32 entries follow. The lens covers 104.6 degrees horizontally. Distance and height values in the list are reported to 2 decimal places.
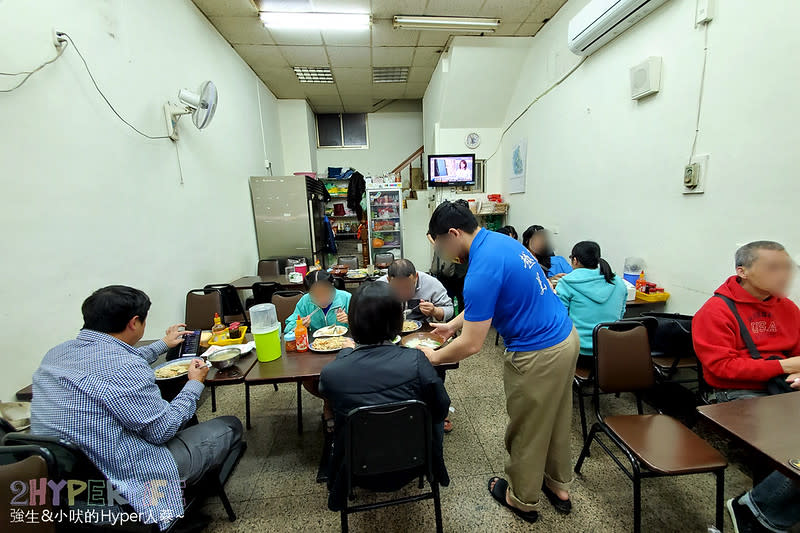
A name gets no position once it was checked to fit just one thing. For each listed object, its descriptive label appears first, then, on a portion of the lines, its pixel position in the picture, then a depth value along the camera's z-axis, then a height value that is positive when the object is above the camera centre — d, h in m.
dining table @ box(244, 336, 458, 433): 1.51 -0.77
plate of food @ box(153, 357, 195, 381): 1.59 -0.78
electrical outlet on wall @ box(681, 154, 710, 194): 2.20 +0.21
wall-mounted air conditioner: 2.53 +1.62
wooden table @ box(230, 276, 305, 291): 3.65 -0.79
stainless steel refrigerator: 4.81 +0.04
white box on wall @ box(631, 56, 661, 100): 2.47 +1.04
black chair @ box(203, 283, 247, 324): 3.23 -0.89
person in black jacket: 1.19 -0.61
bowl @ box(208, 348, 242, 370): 1.58 -0.72
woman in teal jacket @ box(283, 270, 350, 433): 2.15 -0.66
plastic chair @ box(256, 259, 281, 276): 4.68 -0.74
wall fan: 2.79 +1.05
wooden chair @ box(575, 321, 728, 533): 1.34 -1.11
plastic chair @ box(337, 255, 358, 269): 5.06 -0.74
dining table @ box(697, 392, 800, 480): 0.99 -0.79
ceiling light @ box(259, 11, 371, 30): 3.74 +2.40
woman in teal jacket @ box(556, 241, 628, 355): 2.22 -0.64
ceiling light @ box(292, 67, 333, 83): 5.16 +2.43
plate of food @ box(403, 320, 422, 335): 2.00 -0.73
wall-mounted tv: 5.12 +0.70
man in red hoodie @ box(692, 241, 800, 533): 1.53 -0.69
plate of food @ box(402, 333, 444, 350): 1.79 -0.75
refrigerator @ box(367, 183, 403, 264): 5.90 -0.05
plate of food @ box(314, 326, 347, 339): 2.01 -0.75
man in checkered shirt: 1.11 -0.68
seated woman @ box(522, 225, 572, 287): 3.56 -0.50
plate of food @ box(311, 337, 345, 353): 1.77 -0.75
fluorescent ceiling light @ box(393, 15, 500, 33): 3.85 +2.36
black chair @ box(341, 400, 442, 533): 1.16 -0.88
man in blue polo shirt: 1.35 -0.56
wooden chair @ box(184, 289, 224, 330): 2.79 -0.79
